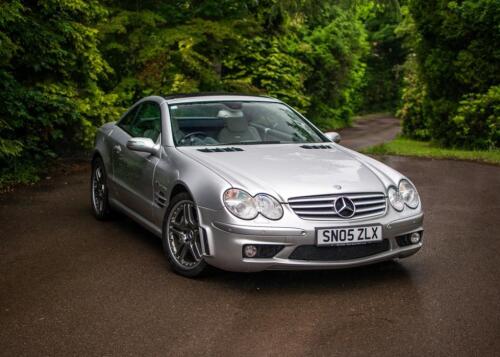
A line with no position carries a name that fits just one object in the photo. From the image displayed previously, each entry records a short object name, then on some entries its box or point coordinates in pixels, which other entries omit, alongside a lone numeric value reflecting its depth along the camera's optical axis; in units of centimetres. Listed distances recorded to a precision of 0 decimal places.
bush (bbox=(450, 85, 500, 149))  1562
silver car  574
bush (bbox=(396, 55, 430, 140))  2186
